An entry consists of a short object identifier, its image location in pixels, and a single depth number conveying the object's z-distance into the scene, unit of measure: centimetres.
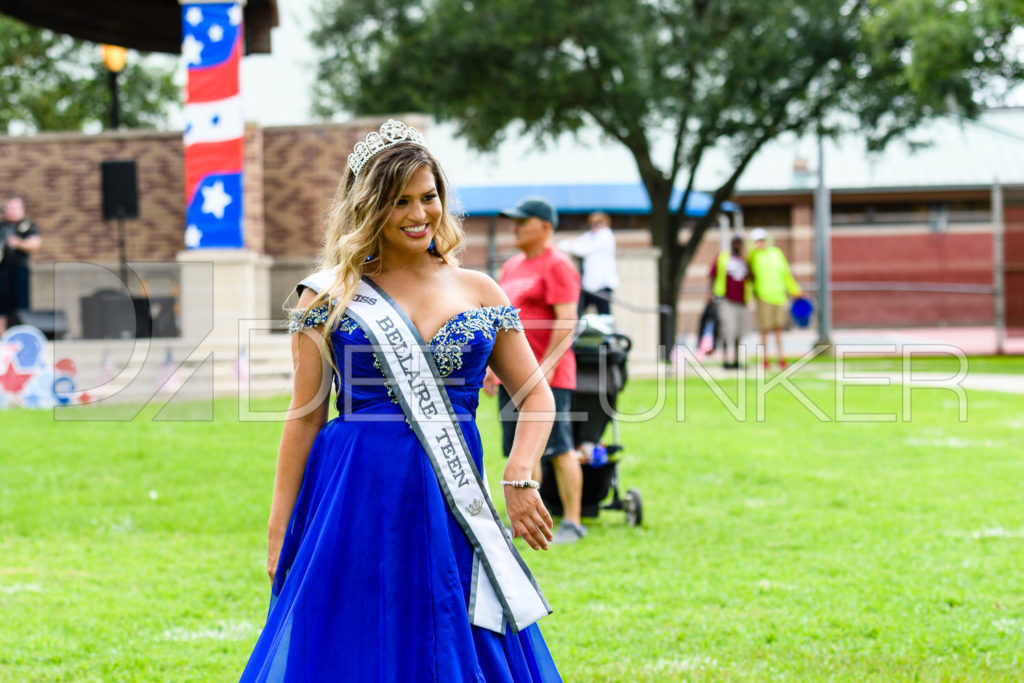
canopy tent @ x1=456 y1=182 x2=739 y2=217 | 3488
